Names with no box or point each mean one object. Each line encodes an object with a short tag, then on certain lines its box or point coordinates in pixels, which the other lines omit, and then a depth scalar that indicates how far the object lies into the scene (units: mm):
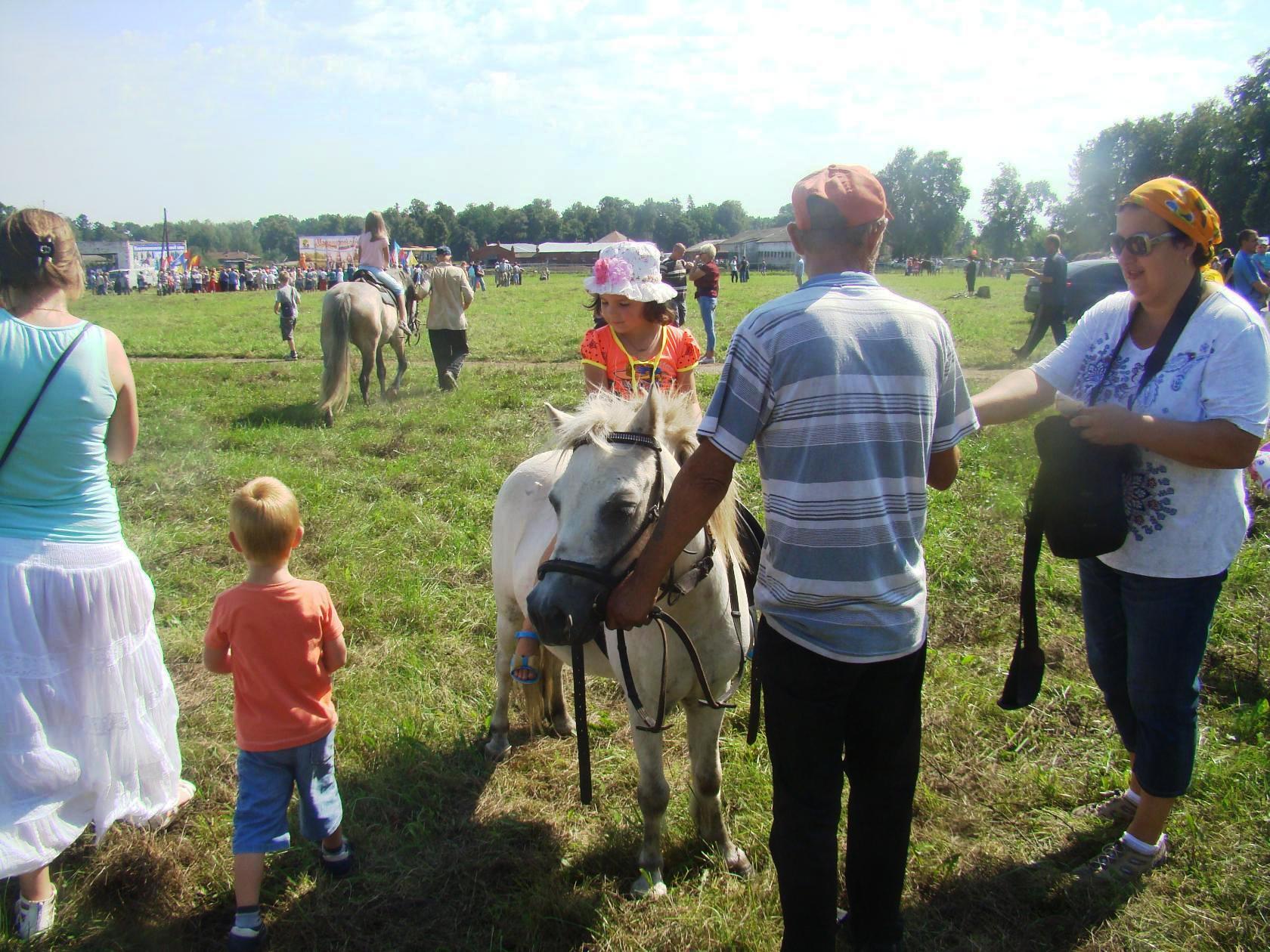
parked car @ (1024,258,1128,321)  14383
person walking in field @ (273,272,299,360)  14359
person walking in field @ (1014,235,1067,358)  12484
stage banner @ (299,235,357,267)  69250
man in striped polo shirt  1789
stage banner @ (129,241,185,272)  61719
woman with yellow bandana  2293
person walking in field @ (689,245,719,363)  13695
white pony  2014
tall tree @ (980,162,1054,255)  99812
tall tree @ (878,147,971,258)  95188
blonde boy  2512
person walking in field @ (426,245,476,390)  10844
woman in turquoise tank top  2467
